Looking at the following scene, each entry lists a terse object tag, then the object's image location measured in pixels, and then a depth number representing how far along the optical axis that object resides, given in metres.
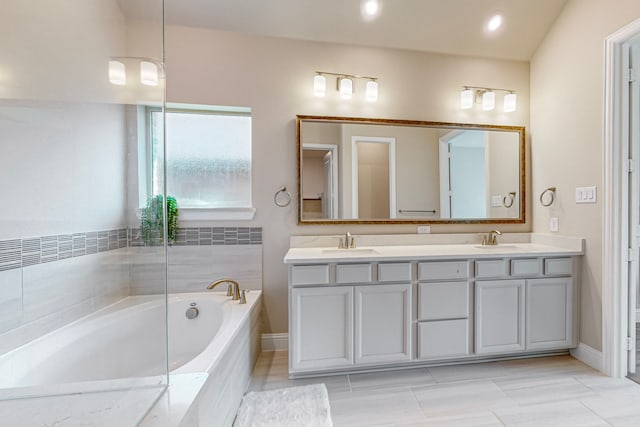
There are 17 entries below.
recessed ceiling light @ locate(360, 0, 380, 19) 2.21
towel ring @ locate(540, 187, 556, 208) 2.39
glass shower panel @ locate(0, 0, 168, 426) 1.07
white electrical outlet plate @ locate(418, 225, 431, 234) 2.50
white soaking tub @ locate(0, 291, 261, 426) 1.02
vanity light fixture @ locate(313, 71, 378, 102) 2.35
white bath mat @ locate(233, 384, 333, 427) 1.50
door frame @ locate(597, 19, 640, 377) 1.90
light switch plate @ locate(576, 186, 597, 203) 2.03
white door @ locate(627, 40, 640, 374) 1.89
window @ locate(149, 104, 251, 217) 2.34
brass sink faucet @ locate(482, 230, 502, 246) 2.48
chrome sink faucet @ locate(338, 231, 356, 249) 2.32
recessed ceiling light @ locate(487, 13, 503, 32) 2.36
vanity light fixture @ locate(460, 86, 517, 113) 2.56
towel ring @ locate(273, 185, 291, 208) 2.37
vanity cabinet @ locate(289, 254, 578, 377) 1.87
